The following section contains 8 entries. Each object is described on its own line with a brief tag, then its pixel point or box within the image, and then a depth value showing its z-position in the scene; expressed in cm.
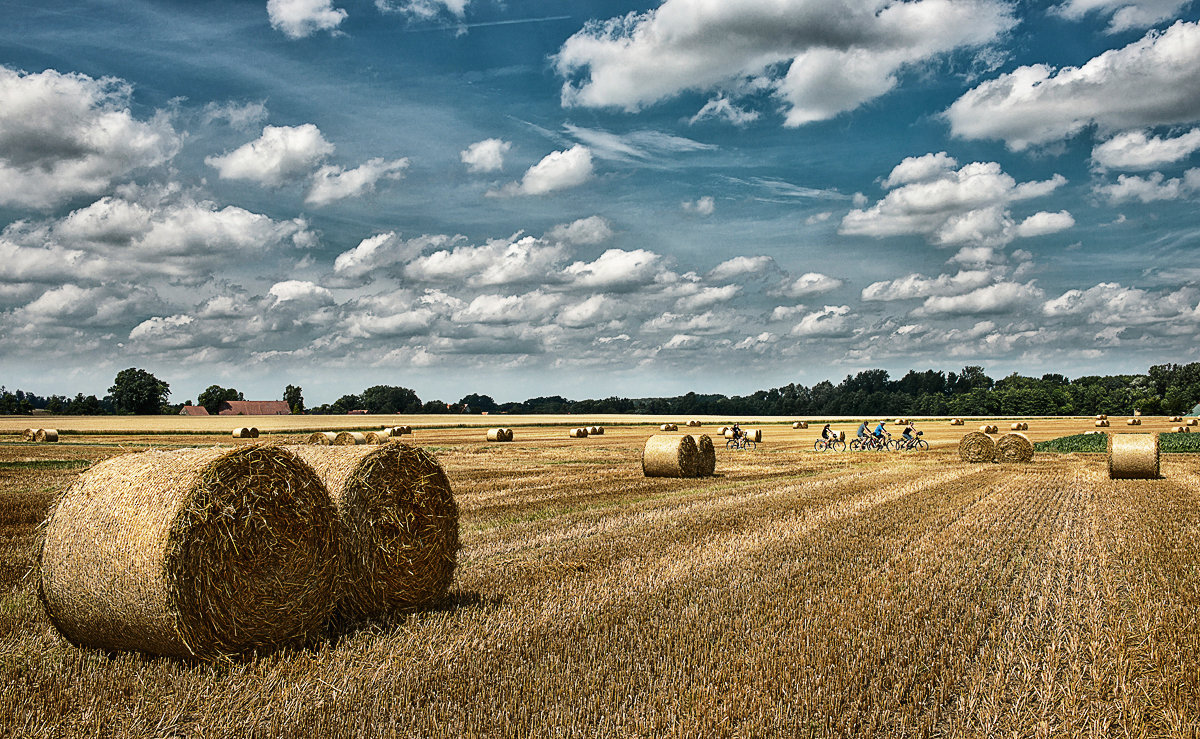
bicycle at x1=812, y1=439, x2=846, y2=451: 3580
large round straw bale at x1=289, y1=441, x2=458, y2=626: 761
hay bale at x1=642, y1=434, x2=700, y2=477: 2128
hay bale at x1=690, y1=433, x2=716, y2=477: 2214
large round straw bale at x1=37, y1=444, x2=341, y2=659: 617
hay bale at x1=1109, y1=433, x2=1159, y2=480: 2102
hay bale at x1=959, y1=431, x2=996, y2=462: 2773
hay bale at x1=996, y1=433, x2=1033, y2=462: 2747
